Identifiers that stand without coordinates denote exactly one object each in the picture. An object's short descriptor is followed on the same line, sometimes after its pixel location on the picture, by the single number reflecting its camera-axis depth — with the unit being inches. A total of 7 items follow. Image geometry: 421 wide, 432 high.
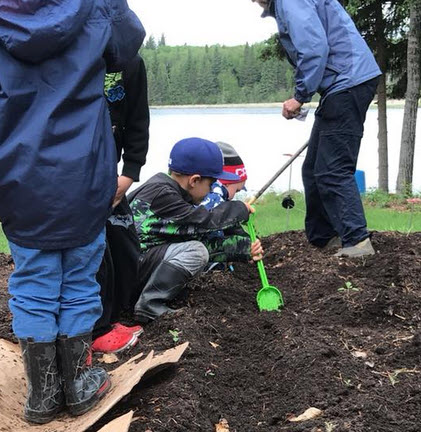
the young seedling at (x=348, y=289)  146.4
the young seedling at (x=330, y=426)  83.2
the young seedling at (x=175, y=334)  119.0
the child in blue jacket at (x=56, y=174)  81.4
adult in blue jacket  176.6
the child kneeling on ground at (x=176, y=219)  137.9
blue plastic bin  472.1
